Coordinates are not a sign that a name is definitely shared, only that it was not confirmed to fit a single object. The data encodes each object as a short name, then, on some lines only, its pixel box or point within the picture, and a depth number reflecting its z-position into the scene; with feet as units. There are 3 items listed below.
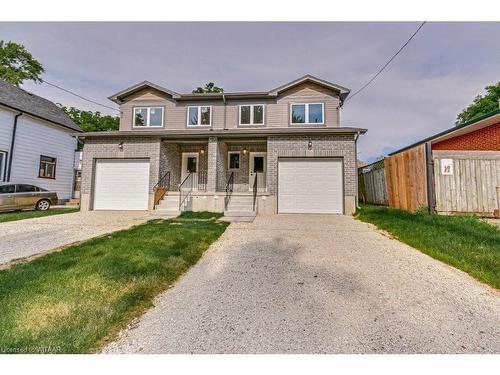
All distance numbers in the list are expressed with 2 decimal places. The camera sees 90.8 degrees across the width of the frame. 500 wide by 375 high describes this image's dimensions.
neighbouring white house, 42.19
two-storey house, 33.81
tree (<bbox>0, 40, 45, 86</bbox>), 71.93
